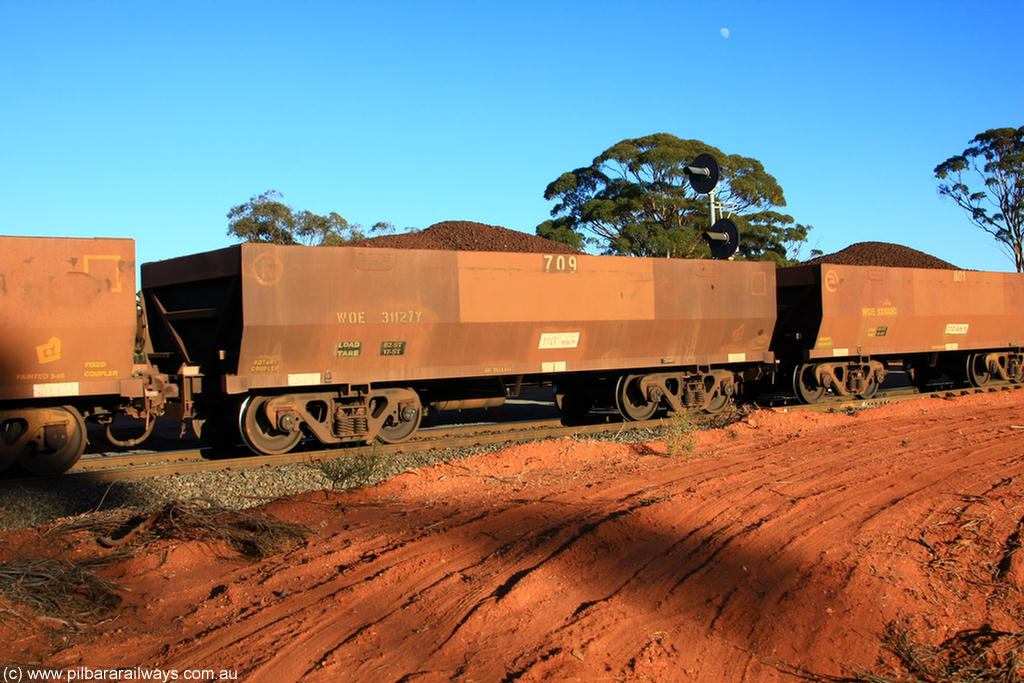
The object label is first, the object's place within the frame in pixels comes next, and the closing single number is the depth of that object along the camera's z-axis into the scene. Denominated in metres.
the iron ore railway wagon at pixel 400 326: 10.52
